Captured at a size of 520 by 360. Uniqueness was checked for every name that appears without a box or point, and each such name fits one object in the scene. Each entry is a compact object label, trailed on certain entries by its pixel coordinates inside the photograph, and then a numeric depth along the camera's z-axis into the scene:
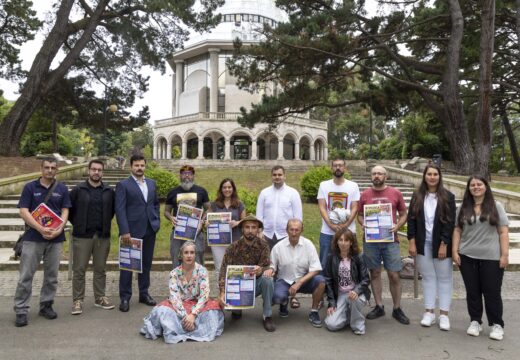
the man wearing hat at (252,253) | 4.59
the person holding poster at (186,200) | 5.41
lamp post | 19.42
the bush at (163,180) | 12.26
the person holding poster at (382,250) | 4.78
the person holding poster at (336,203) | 5.14
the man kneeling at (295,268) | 4.64
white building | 37.31
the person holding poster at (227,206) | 5.29
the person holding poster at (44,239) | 4.59
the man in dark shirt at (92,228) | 4.98
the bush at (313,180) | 12.75
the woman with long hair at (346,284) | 4.30
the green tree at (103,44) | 16.47
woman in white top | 4.48
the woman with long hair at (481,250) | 4.19
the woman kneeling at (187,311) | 4.08
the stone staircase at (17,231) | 6.96
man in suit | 5.06
